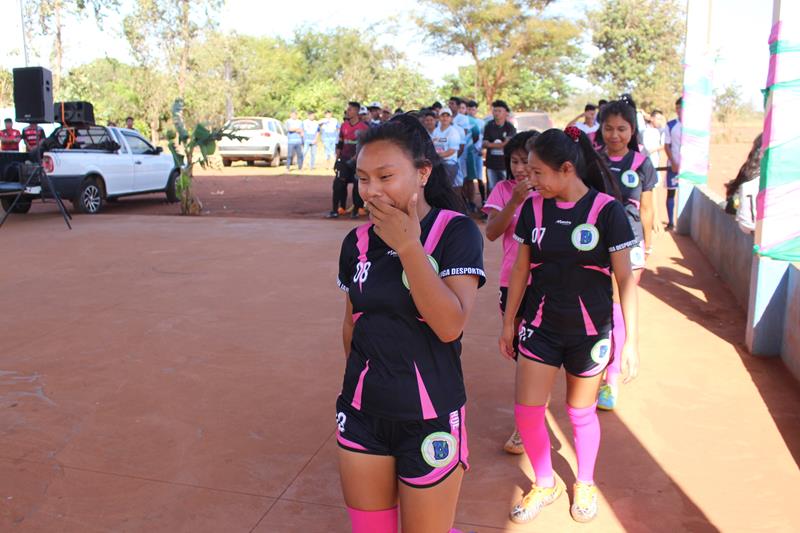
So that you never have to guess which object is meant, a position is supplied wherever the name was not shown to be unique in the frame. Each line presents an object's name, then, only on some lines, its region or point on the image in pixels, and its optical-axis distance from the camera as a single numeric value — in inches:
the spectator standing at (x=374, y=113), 557.0
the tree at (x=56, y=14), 1150.8
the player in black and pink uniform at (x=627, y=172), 182.2
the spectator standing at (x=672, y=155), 457.3
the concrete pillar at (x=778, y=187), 209.3
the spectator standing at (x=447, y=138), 465.7
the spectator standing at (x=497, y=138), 489.7
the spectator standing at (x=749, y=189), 262.5
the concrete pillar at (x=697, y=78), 435.2
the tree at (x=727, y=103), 1501.0
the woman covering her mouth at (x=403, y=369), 84.7
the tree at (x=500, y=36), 1464.1
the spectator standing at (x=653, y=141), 503.2
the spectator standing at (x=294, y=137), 904.9
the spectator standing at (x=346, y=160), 513.3
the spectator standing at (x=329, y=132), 1003.3
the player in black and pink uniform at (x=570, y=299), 128.4
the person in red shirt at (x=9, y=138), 715.5
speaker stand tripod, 481.1
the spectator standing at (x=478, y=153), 552.4
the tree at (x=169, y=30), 1378.0
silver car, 975.0
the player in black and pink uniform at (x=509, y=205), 154.0
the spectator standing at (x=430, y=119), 397.6
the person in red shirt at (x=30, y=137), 562.0
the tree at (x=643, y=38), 1887.3
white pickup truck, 529.7
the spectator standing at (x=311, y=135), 955.3
